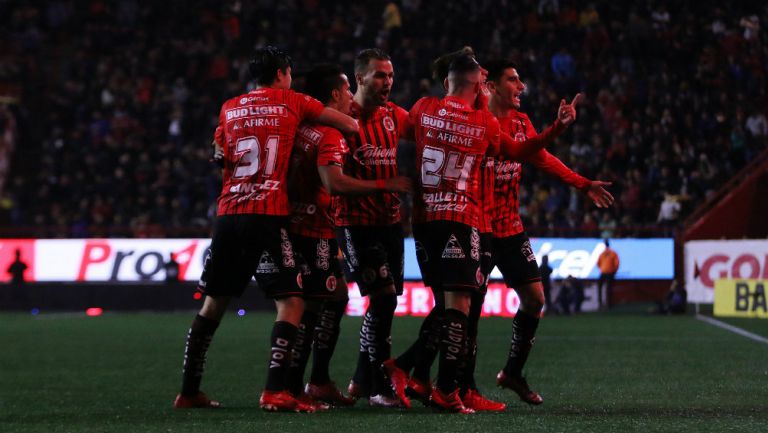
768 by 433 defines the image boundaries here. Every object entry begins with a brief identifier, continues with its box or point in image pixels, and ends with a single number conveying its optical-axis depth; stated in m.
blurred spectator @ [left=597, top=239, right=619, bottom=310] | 50.47
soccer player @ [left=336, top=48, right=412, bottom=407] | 17.20
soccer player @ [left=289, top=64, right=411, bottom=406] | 16.34
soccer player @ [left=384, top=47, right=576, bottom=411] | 16.58
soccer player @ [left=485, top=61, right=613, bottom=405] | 18.19
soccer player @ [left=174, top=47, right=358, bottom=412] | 16.02
